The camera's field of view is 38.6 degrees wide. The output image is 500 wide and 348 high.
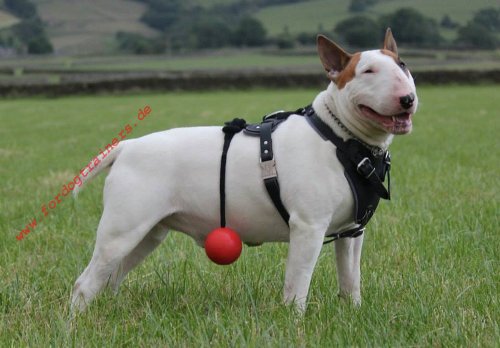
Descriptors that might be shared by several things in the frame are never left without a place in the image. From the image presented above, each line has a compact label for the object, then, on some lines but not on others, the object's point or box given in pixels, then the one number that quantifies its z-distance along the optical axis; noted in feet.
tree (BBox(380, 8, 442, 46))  286.25
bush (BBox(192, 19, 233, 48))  351.25
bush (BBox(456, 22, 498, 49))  276.35
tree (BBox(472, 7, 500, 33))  299.62
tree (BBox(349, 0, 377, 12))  379.96
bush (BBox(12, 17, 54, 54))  318.45
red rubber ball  11.46
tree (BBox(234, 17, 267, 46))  325.62
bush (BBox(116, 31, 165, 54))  322.55
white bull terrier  11.07
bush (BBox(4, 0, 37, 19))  423.23
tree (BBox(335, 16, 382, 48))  284.00
